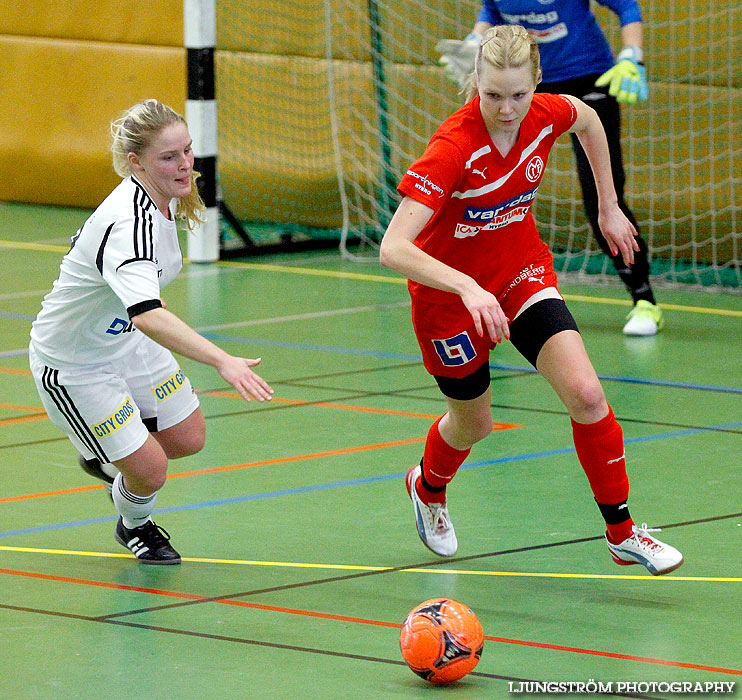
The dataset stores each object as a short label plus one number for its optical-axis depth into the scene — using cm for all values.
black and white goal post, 2017
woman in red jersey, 813
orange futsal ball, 690
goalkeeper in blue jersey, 1592
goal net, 2006
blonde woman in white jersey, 823
